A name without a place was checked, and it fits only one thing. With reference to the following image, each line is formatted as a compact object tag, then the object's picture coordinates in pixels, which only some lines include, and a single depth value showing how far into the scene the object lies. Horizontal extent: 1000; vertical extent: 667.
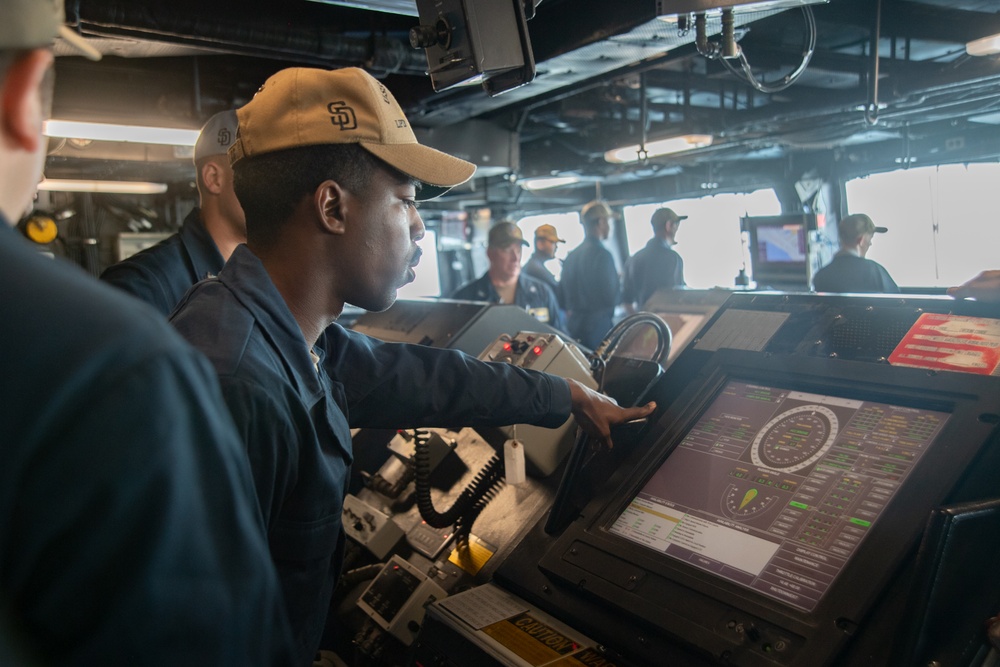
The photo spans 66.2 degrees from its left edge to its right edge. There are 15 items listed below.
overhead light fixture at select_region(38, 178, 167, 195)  7.67
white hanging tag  1.83
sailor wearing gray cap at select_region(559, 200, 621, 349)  6.14
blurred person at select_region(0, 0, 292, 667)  0.55
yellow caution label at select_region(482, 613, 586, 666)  1.30
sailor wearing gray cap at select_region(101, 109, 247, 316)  2.28
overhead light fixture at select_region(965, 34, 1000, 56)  4.05
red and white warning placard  1.35
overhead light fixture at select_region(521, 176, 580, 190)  9.32
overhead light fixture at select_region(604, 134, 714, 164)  6.08
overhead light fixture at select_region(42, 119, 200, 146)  4.32
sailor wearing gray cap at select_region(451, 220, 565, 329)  4.93
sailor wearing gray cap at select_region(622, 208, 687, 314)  6.28
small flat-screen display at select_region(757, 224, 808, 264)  6.34
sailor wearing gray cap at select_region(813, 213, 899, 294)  5.17
